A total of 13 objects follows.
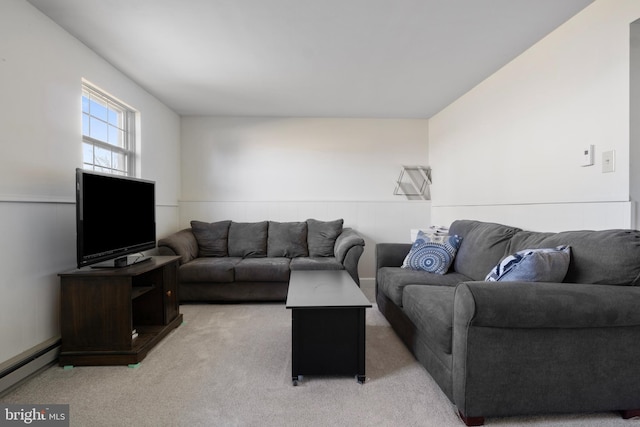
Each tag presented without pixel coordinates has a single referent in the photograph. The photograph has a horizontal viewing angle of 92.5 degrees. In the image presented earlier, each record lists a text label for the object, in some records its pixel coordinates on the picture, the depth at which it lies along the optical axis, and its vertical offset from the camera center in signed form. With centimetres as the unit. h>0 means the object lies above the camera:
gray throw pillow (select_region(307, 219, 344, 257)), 390 -33
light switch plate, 185 +31
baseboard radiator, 174 -94
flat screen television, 198 -6
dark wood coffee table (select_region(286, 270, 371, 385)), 186 -79
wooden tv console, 204 -72
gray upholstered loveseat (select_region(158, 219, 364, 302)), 335 -54
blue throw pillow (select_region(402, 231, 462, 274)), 274 -40
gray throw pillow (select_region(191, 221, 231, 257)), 390 -34
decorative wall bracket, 453 +40
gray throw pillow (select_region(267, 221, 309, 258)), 389 -38
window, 268 +75
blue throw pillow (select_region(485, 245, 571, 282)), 161 -30
